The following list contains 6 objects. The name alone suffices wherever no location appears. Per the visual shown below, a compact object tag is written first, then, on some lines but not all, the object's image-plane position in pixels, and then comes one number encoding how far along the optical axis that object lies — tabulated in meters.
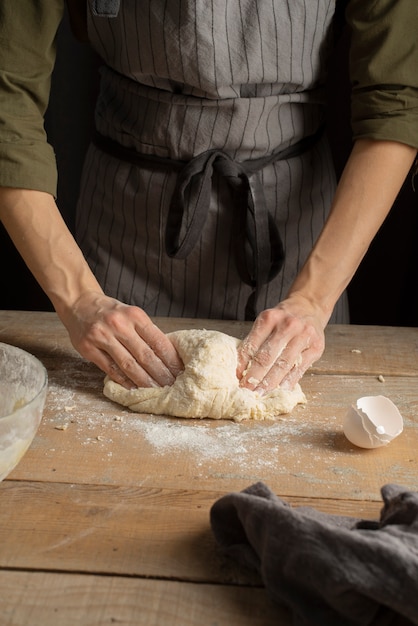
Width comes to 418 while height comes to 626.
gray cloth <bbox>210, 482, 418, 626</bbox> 0.82
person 1.45
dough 1.30
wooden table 0.88
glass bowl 1.00
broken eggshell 1.19
